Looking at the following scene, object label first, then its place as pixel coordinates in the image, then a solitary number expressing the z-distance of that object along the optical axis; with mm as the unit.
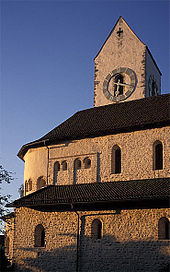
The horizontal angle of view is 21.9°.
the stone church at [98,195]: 22016
